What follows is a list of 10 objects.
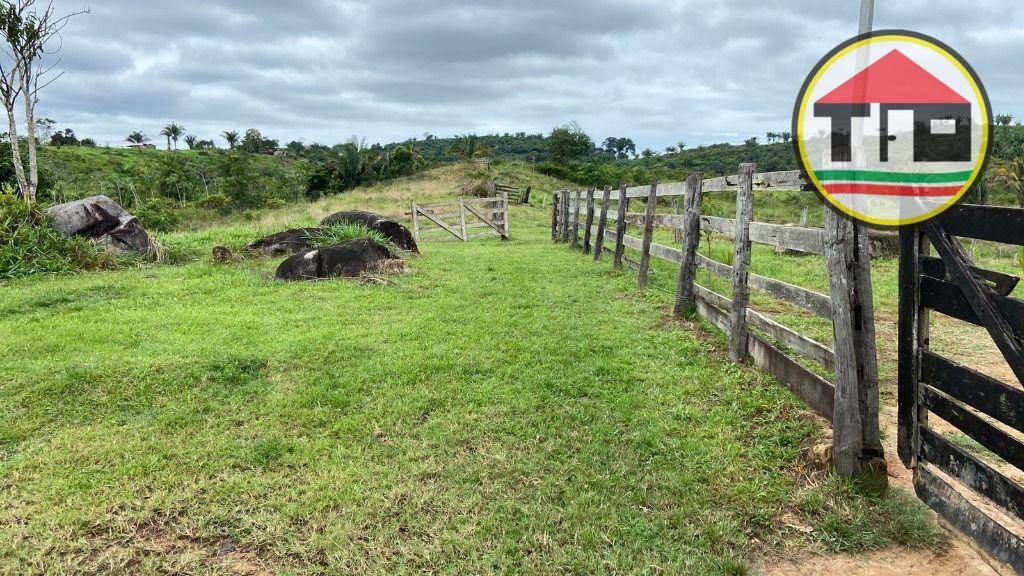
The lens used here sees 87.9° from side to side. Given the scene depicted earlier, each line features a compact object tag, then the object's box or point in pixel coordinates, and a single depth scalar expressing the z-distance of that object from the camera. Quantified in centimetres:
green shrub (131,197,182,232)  2254
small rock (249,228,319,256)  1123
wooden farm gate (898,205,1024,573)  208
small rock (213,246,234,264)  1044
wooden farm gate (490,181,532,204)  2975
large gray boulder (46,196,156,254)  1075
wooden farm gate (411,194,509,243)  1563
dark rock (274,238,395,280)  898
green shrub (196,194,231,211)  3144
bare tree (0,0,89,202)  1452
